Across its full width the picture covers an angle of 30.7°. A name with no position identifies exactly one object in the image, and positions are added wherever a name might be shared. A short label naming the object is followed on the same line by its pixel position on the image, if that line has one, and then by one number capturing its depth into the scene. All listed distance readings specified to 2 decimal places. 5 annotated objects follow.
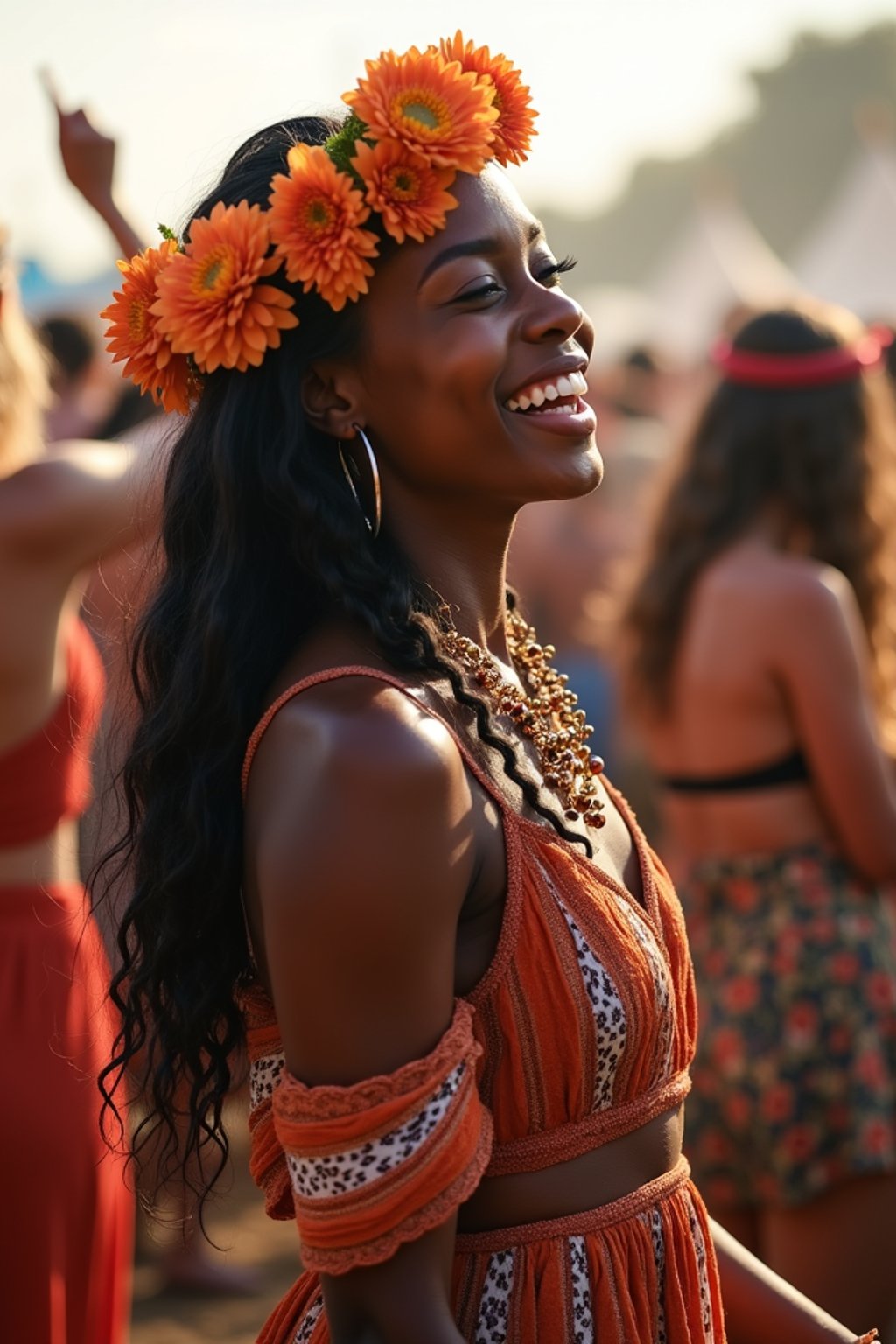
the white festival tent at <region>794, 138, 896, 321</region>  14.21
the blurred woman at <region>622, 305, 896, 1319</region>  3.46
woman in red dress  2.75
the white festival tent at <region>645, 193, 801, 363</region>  17.88
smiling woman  1.56
